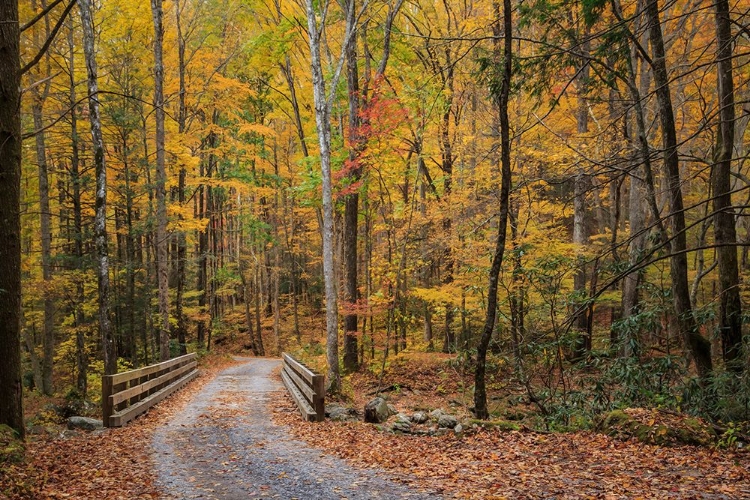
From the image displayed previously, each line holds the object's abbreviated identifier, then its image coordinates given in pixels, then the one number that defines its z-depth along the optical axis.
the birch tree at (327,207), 11.52
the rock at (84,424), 8.55
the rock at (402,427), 8.54
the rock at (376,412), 9.48
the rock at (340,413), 9.53
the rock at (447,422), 8.65
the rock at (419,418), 9.38
